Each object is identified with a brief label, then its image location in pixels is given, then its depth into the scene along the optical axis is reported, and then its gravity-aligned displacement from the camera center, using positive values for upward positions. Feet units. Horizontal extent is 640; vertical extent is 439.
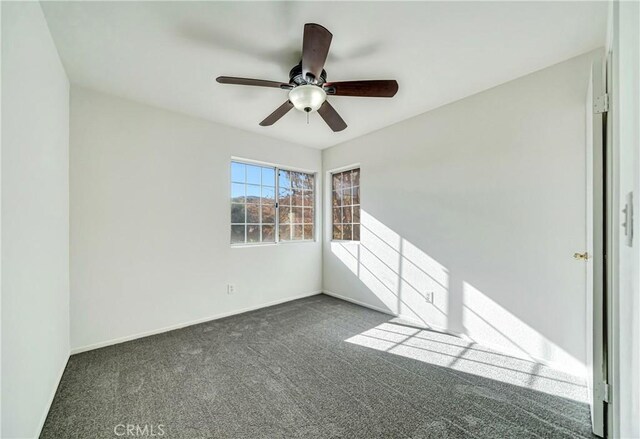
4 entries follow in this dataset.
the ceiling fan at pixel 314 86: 5.65 +3.20
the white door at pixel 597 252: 4.76 -0.68
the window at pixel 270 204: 11.88 +0.65
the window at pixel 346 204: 13.42 +0.68
